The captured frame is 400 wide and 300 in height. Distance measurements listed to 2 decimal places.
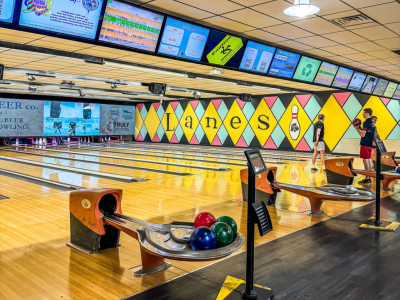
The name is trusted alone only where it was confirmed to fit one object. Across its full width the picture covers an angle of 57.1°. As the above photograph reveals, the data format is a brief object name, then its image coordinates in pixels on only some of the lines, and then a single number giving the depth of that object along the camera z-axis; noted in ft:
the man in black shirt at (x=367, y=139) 18.49
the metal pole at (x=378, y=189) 11.32
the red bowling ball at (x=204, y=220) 7.95
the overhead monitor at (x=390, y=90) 30.31
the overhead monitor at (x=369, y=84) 27.20
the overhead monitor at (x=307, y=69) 21.39
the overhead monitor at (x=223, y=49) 16.04
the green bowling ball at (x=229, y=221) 7.89
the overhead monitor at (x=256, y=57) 18.09
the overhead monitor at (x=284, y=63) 19.78
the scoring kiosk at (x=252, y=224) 6.47
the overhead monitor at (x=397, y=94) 31.76
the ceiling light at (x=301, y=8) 10.30
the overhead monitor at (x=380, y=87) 28.74
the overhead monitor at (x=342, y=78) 24.34
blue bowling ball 6.81
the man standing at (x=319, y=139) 24.02
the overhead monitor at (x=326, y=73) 22.90
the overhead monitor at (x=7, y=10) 10.58
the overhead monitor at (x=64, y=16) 11.09
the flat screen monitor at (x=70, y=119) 52.21
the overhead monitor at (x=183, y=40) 14.34
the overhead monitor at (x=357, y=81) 25.88
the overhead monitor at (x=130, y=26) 12.44
